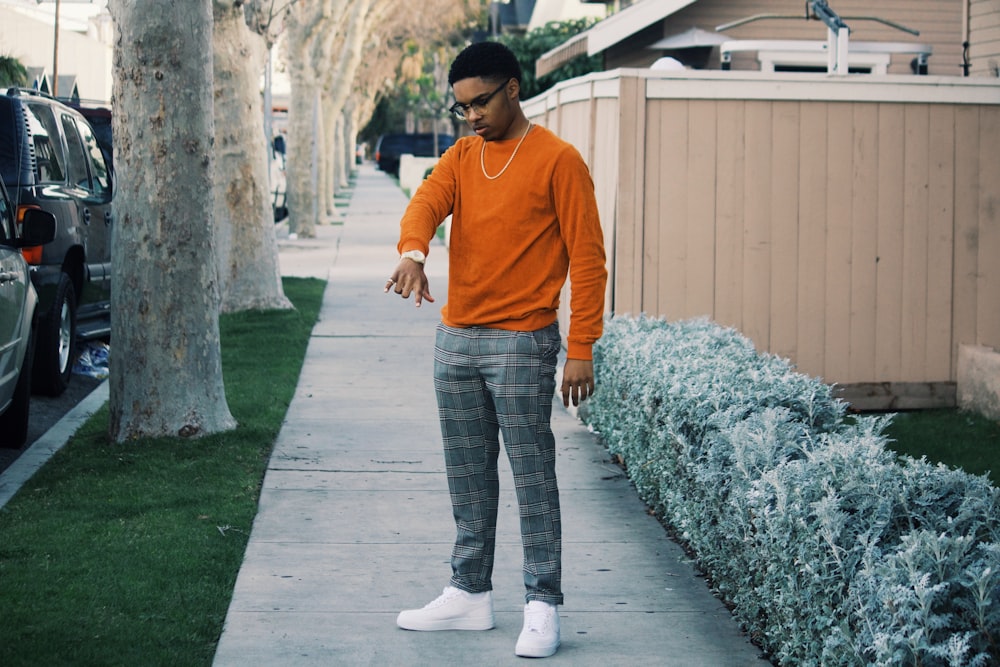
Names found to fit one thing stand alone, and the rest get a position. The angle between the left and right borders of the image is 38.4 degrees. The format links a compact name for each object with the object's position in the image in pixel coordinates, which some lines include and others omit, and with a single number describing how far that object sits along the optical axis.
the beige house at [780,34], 16.53
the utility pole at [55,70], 19.58
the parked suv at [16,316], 7.14
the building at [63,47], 23.27
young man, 4.36
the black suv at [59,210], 9.41
